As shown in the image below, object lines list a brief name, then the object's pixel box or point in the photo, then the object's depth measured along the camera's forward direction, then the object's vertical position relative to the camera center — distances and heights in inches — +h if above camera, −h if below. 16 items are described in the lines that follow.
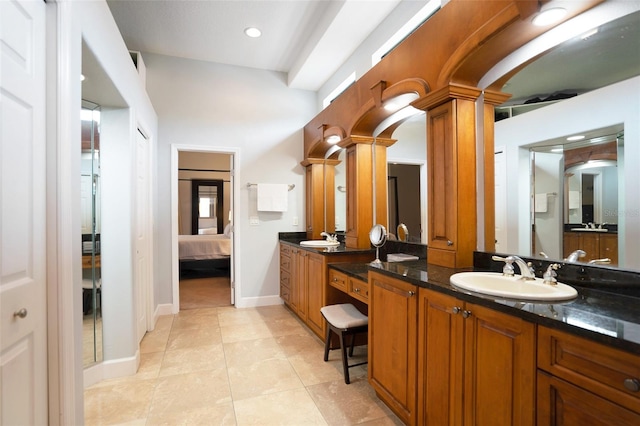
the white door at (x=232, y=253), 164.1 -21.7
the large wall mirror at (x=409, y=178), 102.0 +12.6
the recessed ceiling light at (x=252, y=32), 132.6 +80.2
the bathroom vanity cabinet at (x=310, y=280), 109.0 -27.9
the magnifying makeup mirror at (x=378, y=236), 88.0 -6.6
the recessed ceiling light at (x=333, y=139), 135.8 +34.0
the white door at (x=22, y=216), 40.8 -0.3
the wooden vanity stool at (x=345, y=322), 86.7 -31.5
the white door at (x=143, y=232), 113.4 -7.4
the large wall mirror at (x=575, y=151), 52.9 +12.8
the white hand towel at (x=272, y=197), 163.8 +8.9
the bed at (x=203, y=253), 223.3 -29.4
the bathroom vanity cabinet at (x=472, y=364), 41.4 -24.0
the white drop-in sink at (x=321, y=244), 133.5 -13.7
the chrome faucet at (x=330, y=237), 141.8 -11.4
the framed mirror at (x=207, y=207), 293.4 +6.4
